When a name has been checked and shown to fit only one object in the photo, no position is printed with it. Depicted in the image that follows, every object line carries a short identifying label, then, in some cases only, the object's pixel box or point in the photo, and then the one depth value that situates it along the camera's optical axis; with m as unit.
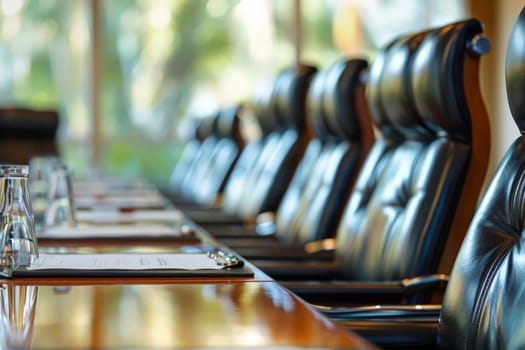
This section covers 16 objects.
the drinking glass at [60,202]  2.11
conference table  0.85
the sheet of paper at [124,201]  3.02
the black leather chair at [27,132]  6.76
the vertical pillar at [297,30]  8.84
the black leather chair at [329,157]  2.86
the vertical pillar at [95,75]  8.39
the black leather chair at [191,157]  6.62
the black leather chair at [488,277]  1.34
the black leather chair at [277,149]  3.67
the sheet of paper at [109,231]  1.94
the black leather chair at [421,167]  1.93
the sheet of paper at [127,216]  2.42
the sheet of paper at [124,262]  1.36
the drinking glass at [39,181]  2.99
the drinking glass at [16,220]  1.32
